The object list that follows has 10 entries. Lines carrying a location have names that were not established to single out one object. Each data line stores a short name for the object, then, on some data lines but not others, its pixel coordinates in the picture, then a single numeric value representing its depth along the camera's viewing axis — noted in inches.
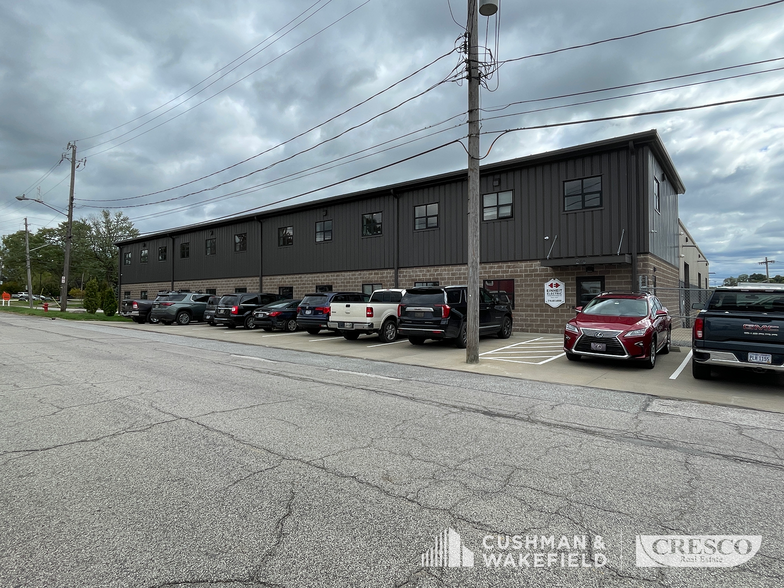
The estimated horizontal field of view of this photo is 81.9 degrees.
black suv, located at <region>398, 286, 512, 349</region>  519.2
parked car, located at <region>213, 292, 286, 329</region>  828.0
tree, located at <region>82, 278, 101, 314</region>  1301.7
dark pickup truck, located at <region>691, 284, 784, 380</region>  305.1
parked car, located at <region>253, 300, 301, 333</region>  784.3
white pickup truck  590.9
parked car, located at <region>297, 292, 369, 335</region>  686.5
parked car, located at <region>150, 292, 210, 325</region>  979.3
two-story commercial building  657.6
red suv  389.4
